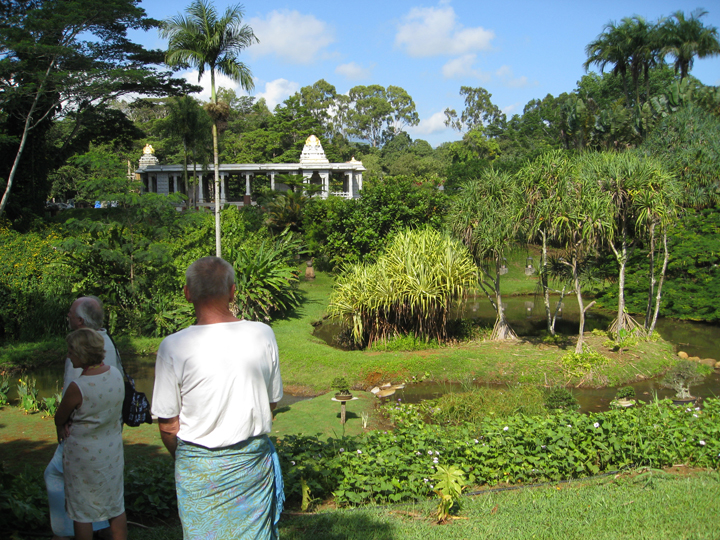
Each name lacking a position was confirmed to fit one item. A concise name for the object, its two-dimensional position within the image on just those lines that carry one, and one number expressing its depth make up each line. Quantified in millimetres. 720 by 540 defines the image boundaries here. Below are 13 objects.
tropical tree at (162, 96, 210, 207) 26203
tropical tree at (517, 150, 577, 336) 12492
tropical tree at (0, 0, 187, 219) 20125
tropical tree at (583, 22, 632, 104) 32219
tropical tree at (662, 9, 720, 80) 30562
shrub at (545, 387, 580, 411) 8206
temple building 35906
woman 3426
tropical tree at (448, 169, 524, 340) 13641
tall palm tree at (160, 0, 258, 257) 14977
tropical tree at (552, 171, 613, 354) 12180
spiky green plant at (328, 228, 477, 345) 13320
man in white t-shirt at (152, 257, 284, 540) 2471
